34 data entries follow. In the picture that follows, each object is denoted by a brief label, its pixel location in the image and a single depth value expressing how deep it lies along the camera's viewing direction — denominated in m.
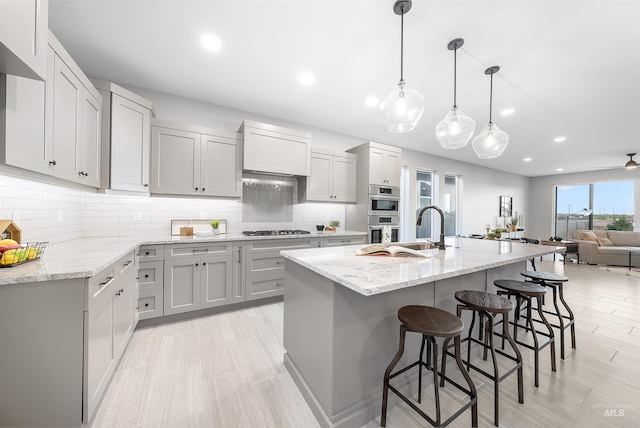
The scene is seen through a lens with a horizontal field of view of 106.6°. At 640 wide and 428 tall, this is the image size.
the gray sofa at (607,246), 5.92
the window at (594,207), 7.28
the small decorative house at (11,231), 1.55
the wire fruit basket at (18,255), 1.27
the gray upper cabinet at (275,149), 3.21
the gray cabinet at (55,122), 1.31
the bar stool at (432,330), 1.22
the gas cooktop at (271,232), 3.34
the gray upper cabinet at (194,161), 2.80
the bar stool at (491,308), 1.44
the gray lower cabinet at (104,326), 1.30
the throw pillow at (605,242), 6.52
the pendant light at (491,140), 2.59
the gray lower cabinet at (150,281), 2.47
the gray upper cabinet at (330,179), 3.81
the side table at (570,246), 6.38
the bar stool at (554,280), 2.03
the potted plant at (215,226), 3.13
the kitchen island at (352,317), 1.33
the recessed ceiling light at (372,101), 3.18
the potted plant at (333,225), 4.00
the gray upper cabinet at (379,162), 4.06
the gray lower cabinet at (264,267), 3.04
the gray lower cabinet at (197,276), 2.61
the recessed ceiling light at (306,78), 2.64
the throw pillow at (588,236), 6.47
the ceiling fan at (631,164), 5.60
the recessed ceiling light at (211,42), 2.10
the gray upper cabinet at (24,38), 1.00
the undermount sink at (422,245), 2.36
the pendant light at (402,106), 1.85
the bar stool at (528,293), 1.73
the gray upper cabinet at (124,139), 2.34
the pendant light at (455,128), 2.27
